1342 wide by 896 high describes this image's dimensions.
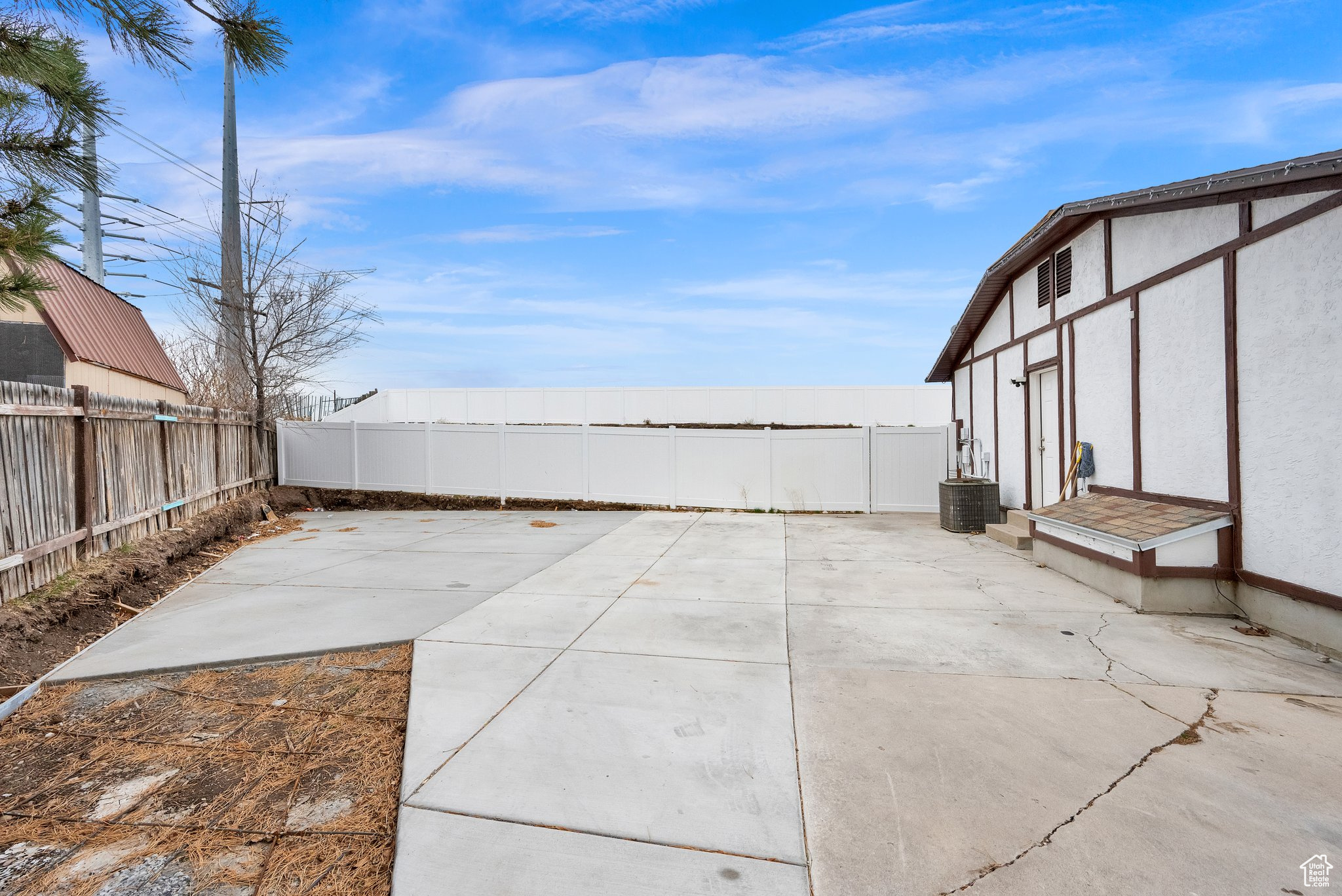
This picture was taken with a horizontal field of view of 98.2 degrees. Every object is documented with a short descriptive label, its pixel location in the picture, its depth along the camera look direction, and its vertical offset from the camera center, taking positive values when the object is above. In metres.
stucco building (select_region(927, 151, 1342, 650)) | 4.14 +0.29
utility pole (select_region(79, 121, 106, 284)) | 11.71 +4.39
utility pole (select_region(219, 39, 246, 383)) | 12.16 +3.73
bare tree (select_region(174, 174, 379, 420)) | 12.16 +2.64
